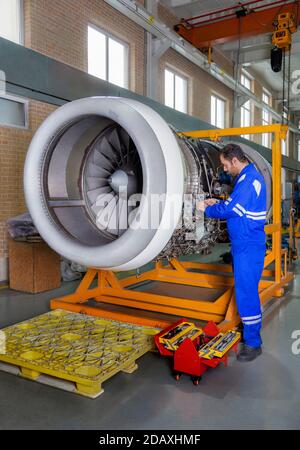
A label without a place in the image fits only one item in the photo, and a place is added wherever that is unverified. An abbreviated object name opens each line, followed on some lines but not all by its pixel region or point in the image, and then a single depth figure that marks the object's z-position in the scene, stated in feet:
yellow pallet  8.13
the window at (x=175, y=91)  34.55
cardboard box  16.16
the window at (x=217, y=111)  43.68
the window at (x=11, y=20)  19.94
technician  10.09
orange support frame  12.21
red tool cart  8.49
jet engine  8.05
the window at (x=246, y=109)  51.61
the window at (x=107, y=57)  25.85
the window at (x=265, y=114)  58.37
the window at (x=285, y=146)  72.19
